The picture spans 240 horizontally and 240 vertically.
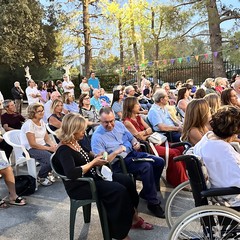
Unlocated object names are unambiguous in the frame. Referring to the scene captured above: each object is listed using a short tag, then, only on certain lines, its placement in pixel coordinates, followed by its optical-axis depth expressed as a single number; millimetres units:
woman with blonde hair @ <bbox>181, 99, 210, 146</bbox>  3410
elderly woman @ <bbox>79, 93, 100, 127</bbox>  6188
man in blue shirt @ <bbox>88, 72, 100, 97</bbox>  12226
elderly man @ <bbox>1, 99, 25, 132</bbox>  5395
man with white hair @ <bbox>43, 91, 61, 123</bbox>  6524
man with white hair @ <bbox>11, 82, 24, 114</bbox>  11242
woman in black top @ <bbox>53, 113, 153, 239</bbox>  2604
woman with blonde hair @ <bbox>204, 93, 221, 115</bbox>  4383
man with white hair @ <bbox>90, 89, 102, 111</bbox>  7094
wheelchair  2094
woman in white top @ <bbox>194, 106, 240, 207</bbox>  2191
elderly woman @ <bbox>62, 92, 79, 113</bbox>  6401
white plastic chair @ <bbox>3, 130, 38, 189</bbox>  4172
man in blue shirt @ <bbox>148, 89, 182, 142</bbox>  4691
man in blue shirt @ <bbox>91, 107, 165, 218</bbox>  3256
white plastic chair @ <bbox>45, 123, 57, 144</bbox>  5047
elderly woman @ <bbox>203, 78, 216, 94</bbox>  7843
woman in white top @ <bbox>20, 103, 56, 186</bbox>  4227
